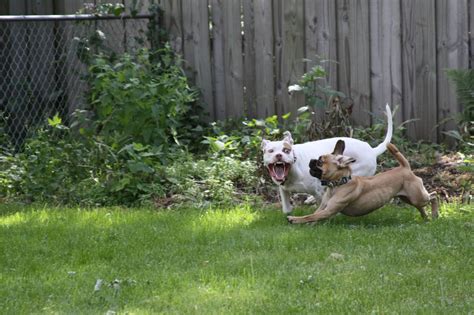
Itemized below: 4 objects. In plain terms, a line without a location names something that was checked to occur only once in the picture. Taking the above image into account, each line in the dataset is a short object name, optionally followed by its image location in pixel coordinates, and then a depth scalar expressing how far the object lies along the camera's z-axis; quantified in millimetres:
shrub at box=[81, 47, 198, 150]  15979
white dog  13020
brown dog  12064
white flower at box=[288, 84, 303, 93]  16665
